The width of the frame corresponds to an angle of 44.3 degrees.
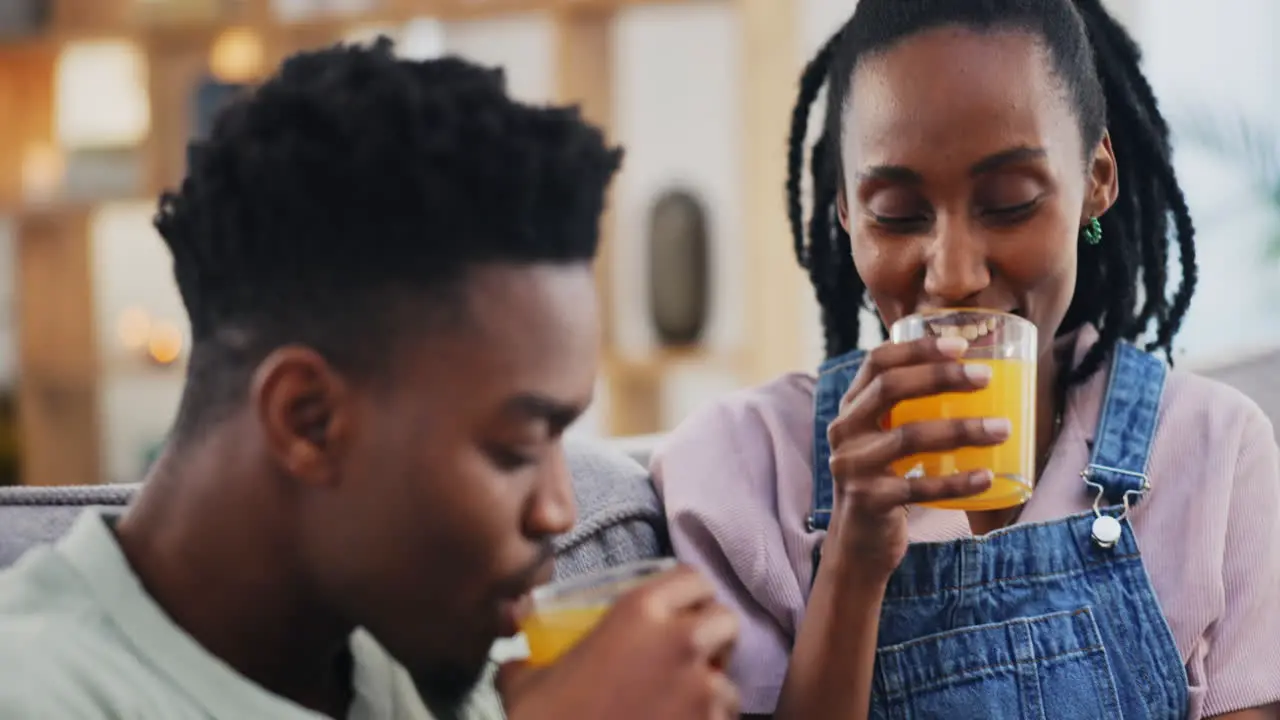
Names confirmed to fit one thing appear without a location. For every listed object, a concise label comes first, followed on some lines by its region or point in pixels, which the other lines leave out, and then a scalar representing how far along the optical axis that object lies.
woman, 1.49
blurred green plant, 3.61
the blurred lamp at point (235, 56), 4.52
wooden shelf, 3.86
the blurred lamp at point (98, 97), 4.91
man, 1.02
